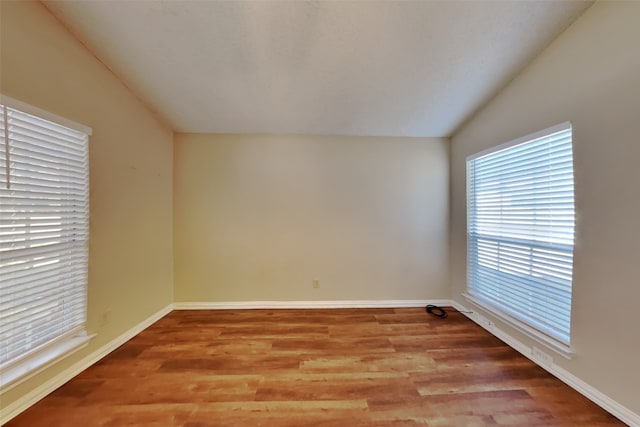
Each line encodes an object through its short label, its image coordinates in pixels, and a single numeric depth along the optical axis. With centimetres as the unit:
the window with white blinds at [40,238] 152
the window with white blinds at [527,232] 189
